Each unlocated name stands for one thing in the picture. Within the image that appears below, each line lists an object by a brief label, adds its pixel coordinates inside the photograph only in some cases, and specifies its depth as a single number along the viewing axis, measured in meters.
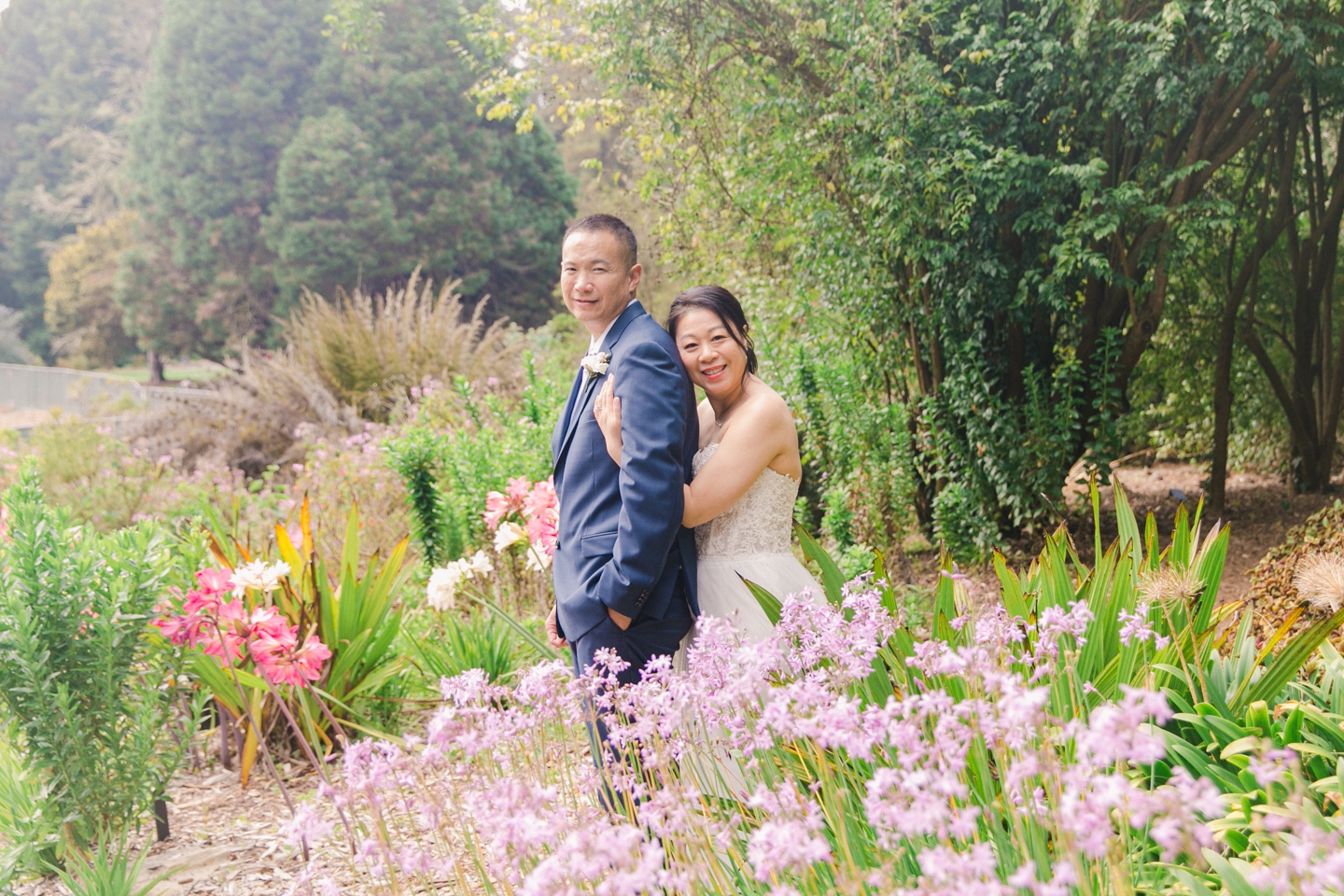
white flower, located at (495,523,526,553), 3.63
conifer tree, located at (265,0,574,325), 20.41
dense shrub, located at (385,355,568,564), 4.83
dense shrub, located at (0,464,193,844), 2.55
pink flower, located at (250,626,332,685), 2.82
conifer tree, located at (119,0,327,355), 21.31
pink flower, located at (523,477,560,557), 3.60
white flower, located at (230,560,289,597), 2.83
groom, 2.33
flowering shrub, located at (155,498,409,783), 2.92
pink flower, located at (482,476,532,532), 3.98
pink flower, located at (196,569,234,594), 2.67
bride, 2.57
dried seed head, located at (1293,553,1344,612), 2.31
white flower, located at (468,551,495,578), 3.96
